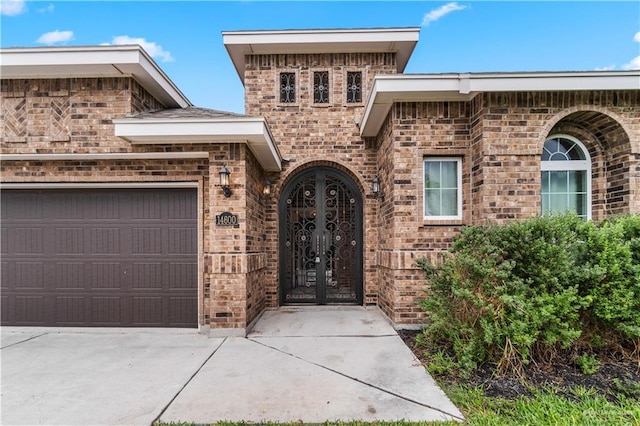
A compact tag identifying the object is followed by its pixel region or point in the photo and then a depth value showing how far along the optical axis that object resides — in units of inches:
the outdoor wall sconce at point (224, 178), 194.2
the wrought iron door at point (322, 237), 273.9
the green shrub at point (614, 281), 138.7
